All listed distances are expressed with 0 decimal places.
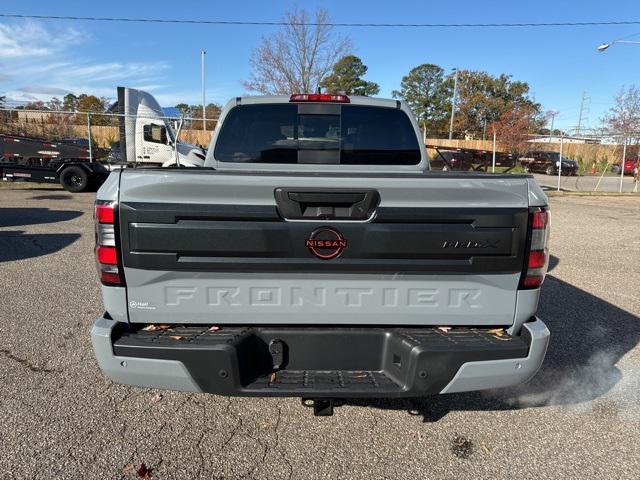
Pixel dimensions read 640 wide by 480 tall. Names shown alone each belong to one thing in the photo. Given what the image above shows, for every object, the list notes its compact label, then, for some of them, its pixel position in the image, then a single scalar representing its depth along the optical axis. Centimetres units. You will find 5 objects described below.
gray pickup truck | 223
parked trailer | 1522
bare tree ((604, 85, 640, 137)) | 2427
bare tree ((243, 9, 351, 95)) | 2531
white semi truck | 1531
